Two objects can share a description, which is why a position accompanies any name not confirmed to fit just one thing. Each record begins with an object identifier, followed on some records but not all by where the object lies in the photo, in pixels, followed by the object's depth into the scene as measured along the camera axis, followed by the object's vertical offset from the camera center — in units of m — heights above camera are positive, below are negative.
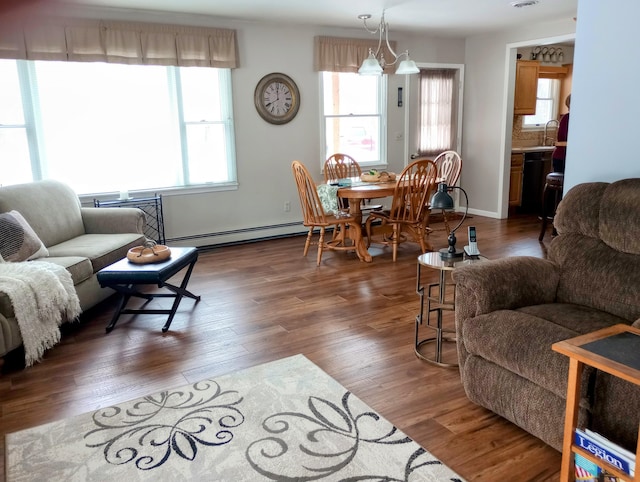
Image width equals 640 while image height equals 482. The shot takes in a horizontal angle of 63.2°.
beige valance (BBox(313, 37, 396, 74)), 5.96 +0.89
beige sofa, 3.55 -0.74
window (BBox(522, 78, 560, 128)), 8.10 +0.37
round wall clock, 5.73 +0.37
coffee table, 3.21 -0.88
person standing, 5.49 -0.22
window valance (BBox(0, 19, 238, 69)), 4.48 +0.84
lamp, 2.80 -0.41
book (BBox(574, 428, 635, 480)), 1.55 -0.99
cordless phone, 2.78 -0.62
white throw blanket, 2.85 -0.92
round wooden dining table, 4.63 -0.57
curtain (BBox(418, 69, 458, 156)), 6.94 +0.23
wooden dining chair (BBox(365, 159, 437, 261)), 4.71 -0.71
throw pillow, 3.34 -0.67
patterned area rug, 1.95 -1.24
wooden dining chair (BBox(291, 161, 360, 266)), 4.66 -0.73
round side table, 2.74 -0.97
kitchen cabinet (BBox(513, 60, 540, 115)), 7.15 +0.55
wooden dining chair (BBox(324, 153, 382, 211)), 5.88 -0.42
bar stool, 5.57 -0.66
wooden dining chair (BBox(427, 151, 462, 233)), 5.48 -0.44
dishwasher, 7.38 -0.78
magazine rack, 1.51 -0.69
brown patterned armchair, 1.80 -0.79
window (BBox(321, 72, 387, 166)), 6.30 +0.17
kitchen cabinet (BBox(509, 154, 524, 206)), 7.20 -0.70
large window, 4.64 +0.09
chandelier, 4.67 +0.56
